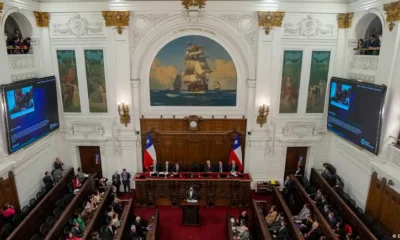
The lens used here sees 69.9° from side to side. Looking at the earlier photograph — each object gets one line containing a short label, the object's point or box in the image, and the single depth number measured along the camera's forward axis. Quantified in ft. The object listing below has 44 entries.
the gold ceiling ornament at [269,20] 40.93
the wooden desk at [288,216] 30.34
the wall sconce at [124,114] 43.62
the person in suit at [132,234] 31.32
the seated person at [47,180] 41.14
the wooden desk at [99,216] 30.81
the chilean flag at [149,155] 44.45
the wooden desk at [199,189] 42.22
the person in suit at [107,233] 30.48
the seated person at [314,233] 30.89
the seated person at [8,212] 33.42
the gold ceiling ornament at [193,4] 40.32
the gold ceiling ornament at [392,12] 32.14
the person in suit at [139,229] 33.06
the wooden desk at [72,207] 30.26
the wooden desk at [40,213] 30.30
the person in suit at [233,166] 44.26
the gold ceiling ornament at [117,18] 40.68
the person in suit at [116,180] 44.28
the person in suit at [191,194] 38.19
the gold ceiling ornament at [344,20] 41.72
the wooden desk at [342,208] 30.12
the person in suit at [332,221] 32.53
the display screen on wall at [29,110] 34.40
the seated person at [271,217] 35.12
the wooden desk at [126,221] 30.86
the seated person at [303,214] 34.84
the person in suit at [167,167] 44.21
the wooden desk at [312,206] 30.48
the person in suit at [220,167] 44.75
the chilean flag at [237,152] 44.50
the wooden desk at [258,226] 30.71
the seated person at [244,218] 34.27
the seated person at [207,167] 44.52
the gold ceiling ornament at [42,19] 41.19
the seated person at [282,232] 31.30
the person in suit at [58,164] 44.83
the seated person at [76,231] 30.76
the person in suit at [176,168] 44.40
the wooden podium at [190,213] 37.50
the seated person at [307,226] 32.71
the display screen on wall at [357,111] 33.73
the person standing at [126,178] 44.52
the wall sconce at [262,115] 43.74
